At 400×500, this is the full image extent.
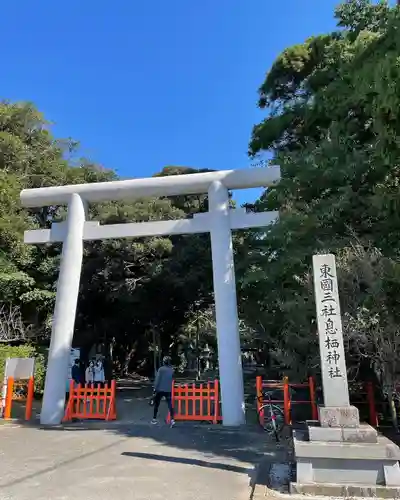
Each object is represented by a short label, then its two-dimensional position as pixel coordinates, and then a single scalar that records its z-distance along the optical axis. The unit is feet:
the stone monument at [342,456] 14.43
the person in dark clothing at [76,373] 43.78
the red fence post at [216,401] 31.73
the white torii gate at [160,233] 32.11
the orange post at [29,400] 34.40
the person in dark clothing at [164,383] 30.73
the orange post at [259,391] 29.99
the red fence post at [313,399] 29.09
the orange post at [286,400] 29.19
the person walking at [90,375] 43.34
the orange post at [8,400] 34.01
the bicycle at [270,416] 26.37
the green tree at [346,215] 21.84
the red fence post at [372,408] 27.81
